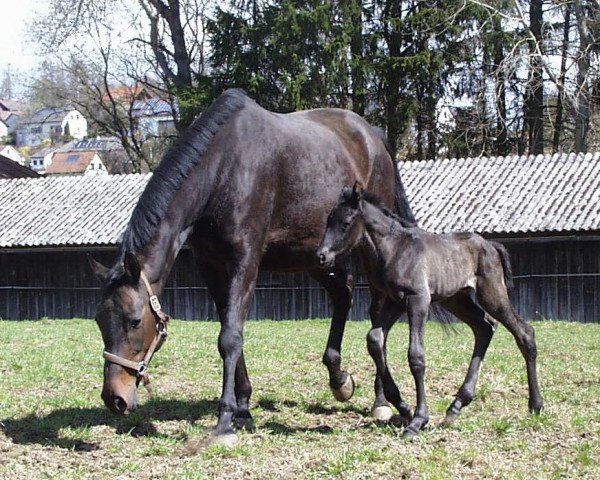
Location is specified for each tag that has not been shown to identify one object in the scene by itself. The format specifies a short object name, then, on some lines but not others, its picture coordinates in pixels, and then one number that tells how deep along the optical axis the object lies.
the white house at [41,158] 110.62
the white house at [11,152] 105.12
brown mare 7.23
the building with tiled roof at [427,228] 25.00
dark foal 7.55
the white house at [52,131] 111.94
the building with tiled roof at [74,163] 88.66
